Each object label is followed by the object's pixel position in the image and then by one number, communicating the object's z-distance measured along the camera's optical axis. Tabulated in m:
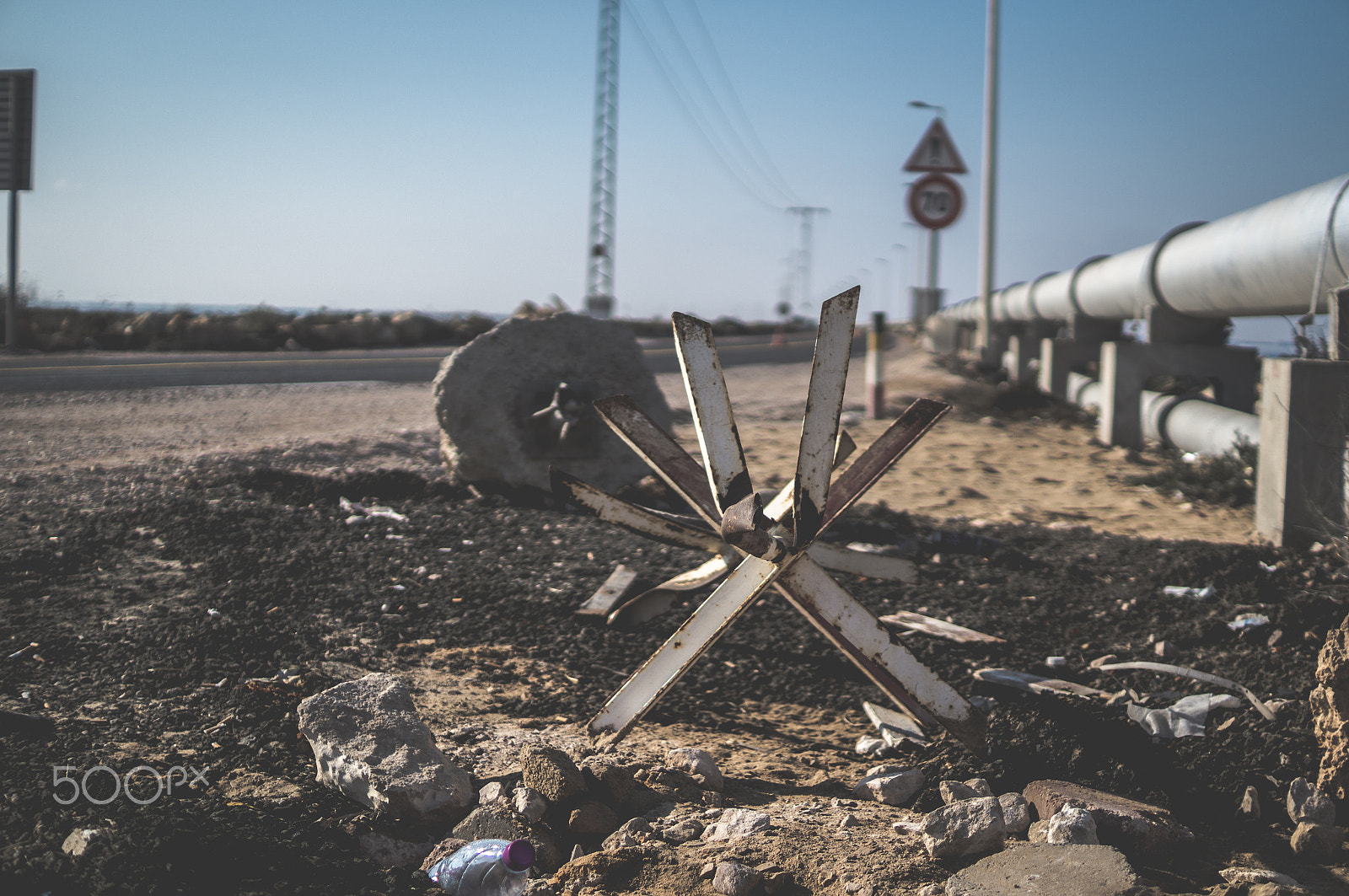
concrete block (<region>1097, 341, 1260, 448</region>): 8.05
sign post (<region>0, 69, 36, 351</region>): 12.70
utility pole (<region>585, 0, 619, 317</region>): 29.89
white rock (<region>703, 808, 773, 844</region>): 2.20
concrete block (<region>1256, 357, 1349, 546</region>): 4.67
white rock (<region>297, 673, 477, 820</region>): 2.24
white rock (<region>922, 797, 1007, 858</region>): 2.12
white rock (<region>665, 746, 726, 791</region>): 2.50
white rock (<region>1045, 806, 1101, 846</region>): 2.11
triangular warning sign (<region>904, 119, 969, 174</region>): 10.83
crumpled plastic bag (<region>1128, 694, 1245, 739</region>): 2.81
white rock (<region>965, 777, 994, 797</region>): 2.40
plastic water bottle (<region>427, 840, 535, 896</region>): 1.99
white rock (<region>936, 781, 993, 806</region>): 2.38
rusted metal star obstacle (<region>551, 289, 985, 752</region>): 2.34
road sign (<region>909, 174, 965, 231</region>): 10.89
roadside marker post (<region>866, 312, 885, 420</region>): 9.83
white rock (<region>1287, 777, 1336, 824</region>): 2.28
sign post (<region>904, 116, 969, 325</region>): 10.84
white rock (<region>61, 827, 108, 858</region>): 1.97
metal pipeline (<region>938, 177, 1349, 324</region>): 4.84
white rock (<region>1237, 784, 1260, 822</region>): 2.36
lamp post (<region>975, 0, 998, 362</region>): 12.23
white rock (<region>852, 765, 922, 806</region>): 2.46
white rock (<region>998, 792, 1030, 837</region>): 2.21
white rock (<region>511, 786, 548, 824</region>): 2.23
